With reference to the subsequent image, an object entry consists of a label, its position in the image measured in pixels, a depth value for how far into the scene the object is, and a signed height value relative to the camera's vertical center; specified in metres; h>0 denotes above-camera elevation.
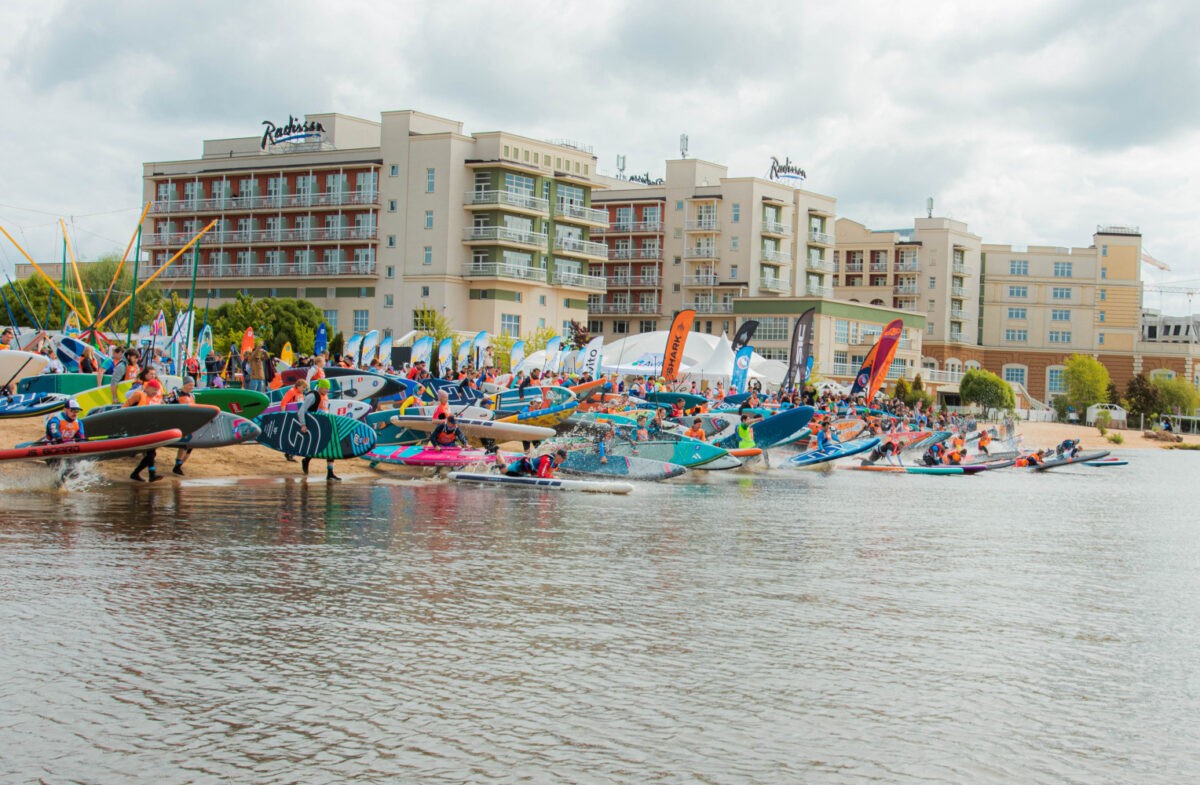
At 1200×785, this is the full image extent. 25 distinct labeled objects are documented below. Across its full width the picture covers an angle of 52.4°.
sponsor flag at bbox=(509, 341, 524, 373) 72.38 +1.29
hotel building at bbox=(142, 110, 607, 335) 89.25 +11.19
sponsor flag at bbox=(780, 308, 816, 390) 53.44 +1.62
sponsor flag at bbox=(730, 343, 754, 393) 52.59 +0.54
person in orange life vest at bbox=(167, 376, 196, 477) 24.30 -0.76
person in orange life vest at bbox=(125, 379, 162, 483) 23.44 -0.65
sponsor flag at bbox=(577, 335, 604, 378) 48.72 +0.69
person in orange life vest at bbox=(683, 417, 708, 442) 38.16 -1.61
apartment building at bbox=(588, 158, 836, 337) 106.69 +11.79
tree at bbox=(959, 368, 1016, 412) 100.50 +0.04
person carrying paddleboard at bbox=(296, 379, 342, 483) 26.38 -0.77
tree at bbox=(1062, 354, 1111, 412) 106.62 +1.09
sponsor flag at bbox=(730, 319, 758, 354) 56.12 +2.26
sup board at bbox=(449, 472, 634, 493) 28.20 -2.53
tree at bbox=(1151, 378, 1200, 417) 107.06 +0.11
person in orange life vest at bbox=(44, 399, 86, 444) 22.41 -1.30
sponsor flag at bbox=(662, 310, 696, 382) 47.97 +1.39
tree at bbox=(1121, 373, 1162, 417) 104.94 -0.22
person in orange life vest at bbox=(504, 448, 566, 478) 28.78 -2.19
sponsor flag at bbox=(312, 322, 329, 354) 46.94 +1.04
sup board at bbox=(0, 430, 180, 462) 22.28 -1.67
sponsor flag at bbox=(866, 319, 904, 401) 51.84 +1.68
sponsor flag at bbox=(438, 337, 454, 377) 48.56 +0.72
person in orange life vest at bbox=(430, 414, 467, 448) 30.17 -1.57
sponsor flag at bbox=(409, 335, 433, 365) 44.84 +0.81
